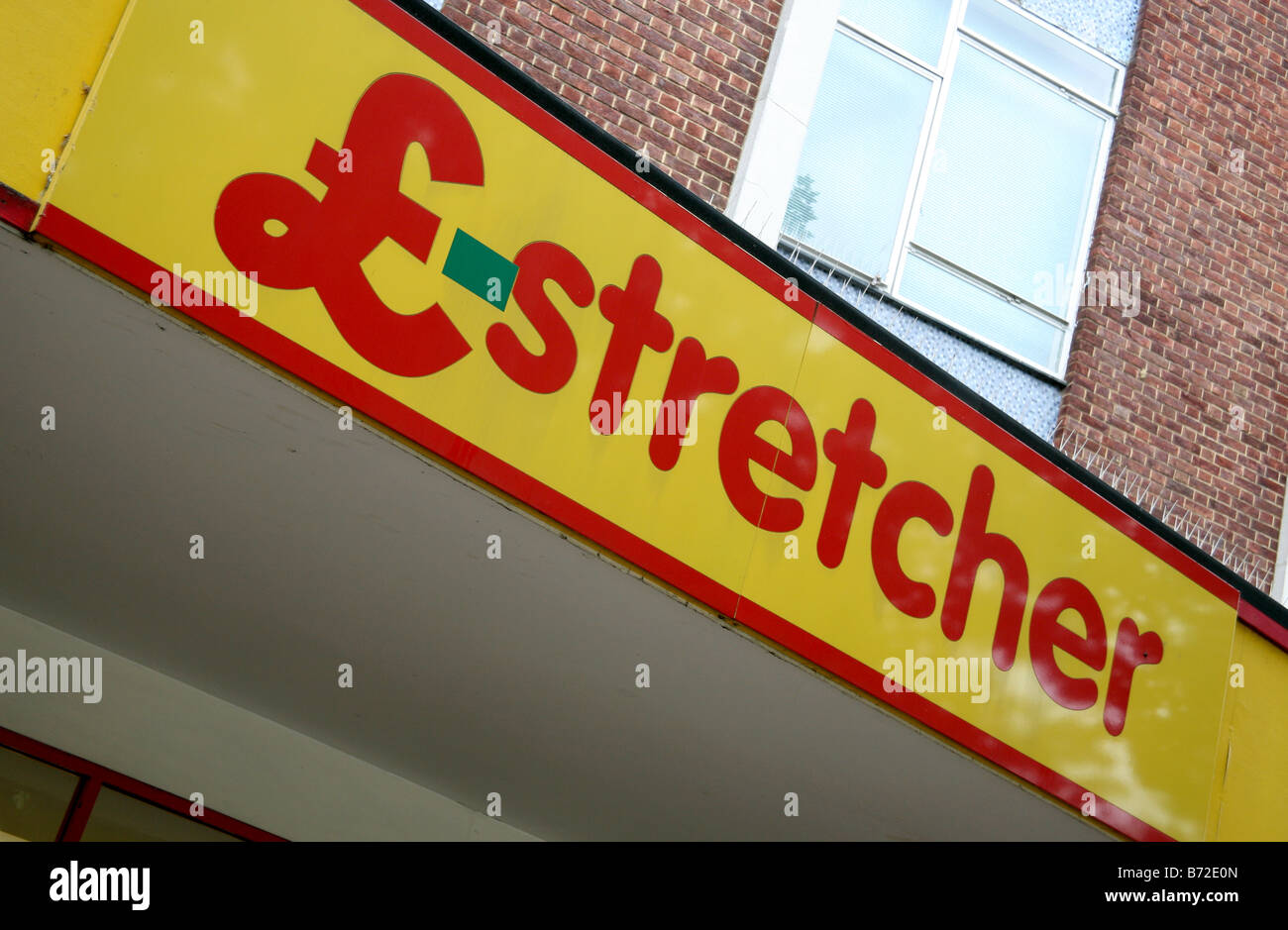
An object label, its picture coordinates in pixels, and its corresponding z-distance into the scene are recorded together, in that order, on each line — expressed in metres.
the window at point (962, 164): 7.92
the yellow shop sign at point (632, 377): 3.91
